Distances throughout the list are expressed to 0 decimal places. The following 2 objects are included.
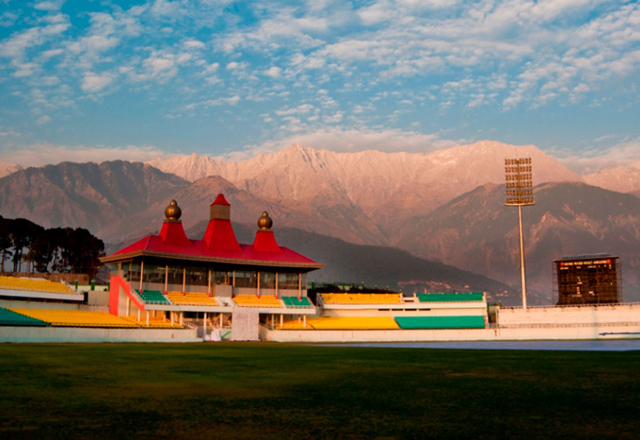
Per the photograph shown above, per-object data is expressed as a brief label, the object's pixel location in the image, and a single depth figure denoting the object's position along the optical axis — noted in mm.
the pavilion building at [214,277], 72000
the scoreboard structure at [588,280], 110688
